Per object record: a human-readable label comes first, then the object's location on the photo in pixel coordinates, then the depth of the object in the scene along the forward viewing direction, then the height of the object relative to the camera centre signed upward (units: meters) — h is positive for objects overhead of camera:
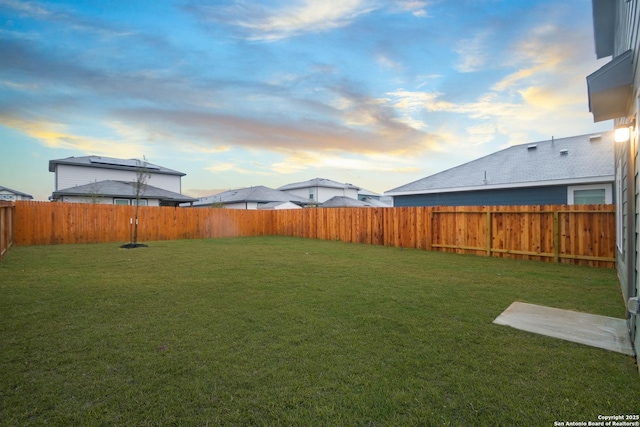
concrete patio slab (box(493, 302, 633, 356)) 2.86 -1.19
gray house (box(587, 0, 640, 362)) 2.99 +1.61
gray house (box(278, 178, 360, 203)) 40.06 +4.10
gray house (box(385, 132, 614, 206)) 11.65 +1.72
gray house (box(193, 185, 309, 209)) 31.31 +2.17
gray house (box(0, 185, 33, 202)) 39.92 +3.75
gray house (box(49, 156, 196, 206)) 19.75 +3.01
